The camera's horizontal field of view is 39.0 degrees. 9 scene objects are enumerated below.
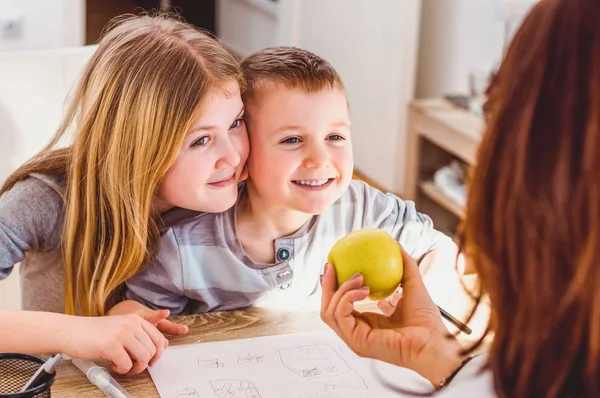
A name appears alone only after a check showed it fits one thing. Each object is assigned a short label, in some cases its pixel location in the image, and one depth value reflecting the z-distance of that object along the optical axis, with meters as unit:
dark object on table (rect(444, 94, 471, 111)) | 3.27
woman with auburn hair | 0.68
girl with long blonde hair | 1.27
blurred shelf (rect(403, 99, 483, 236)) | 3.07
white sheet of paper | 1.05
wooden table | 1.08
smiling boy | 1.33
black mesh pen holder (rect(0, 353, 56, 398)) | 1.04
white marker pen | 1.02
